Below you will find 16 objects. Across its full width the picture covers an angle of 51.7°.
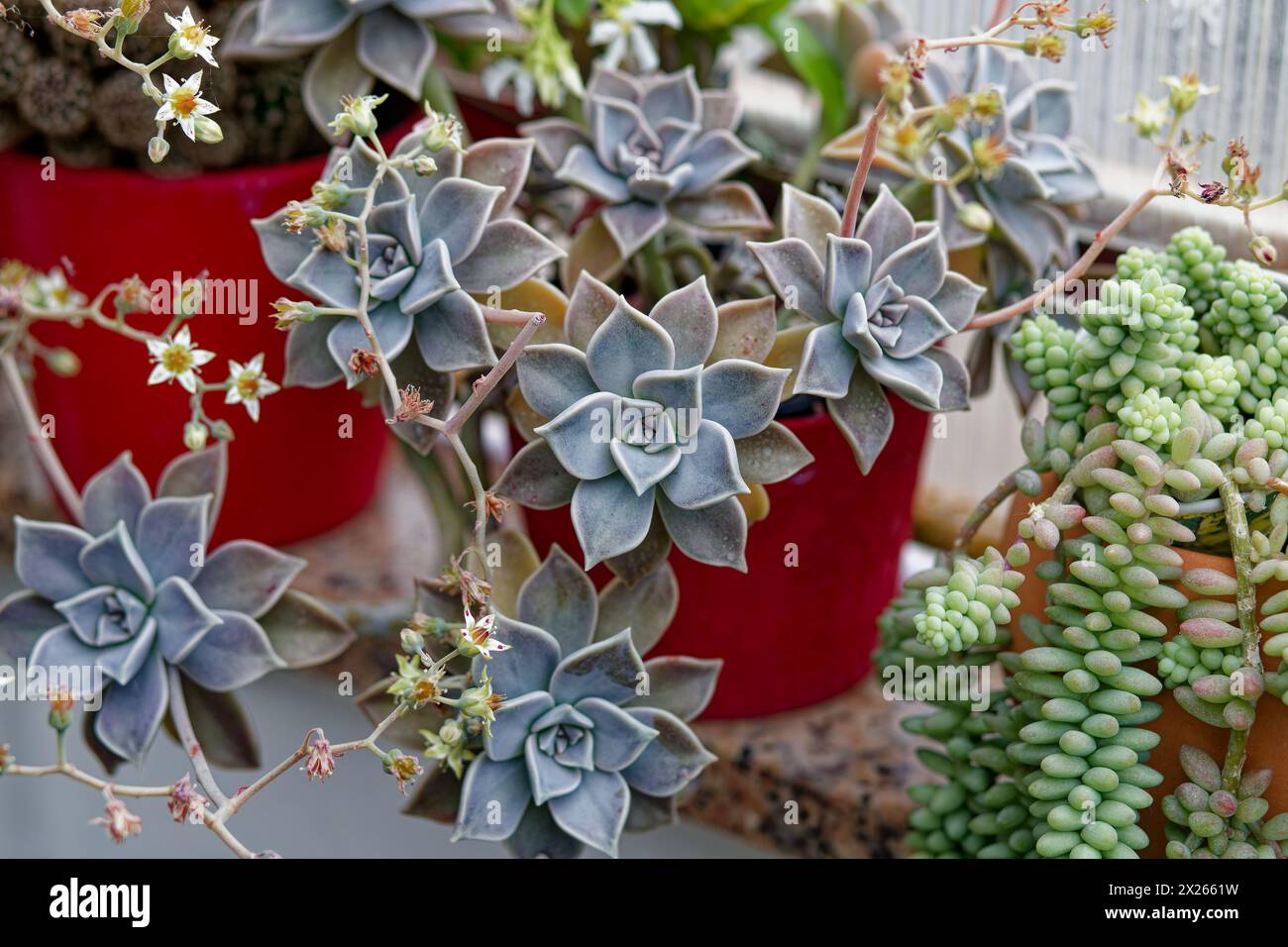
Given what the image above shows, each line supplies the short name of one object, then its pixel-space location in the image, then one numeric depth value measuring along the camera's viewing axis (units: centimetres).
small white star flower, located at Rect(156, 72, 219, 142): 48
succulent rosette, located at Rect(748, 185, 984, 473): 50
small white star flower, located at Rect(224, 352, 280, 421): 55
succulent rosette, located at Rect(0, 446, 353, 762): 55
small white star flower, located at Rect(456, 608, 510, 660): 47
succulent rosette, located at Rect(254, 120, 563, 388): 51
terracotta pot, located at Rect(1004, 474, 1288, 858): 48
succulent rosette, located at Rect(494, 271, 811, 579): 48
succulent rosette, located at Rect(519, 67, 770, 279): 61
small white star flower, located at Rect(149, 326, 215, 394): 55
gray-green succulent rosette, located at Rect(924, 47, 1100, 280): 59
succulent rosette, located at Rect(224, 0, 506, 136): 60
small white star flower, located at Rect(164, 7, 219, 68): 48
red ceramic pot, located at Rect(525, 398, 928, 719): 62
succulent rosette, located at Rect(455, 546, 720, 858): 51
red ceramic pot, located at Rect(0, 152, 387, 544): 69
